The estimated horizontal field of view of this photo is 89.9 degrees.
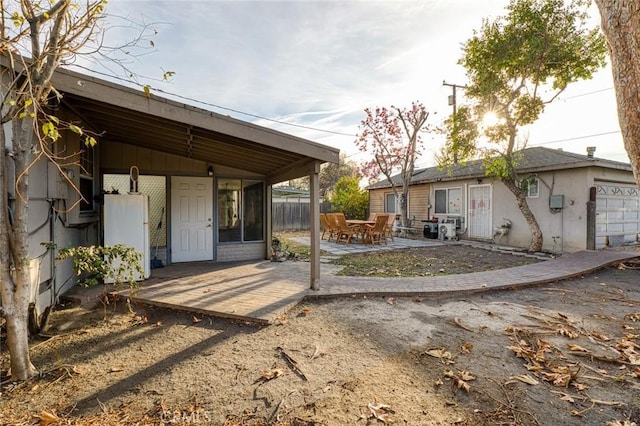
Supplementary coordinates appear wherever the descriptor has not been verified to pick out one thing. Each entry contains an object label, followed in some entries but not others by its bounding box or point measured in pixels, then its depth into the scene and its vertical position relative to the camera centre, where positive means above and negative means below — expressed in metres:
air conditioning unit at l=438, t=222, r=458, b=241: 13.17 -0.88
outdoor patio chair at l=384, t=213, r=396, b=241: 12.04 -0.46
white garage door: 9.63 -0.14
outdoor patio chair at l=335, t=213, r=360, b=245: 11.88 -0.72
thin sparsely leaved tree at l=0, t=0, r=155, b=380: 2.44 +0.70
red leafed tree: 15.61 +3.60
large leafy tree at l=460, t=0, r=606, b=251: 8.56 +4.08
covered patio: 3.86 +1.08
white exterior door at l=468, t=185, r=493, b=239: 12.15 -0.05
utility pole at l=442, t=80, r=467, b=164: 10.35 +2.41
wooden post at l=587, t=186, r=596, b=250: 8.98 -0.27
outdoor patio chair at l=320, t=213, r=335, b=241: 12.61 -0.58
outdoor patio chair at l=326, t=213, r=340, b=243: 12.09 -0.51
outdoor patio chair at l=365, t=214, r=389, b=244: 11.17 -0.75
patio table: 11.84 -0.52
